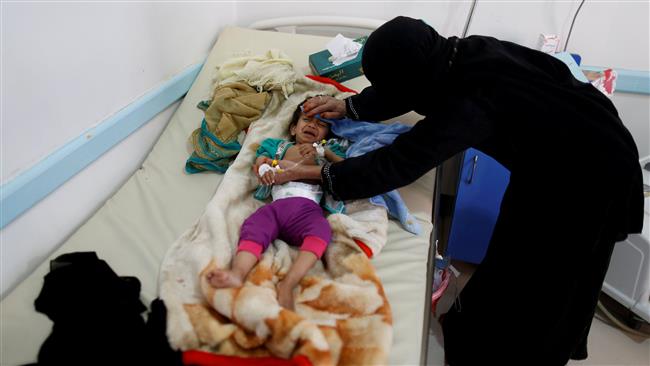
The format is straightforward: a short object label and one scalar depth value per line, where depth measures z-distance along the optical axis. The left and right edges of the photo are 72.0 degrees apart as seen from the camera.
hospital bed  1.18
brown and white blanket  1.07
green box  2.13
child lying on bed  1.25
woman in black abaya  1.27
